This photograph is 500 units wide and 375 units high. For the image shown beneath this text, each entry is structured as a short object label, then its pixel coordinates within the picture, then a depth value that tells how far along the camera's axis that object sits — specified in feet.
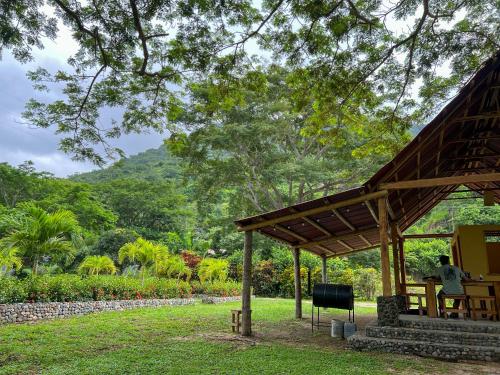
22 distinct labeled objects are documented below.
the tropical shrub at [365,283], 67.41
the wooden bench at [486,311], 23.69
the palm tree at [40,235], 33.53
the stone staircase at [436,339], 19.19
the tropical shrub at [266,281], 71.10
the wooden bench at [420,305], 29.75
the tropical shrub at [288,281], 69.51
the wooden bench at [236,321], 28.12
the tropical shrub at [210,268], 61.67
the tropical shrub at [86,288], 31.63
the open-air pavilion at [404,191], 23.48
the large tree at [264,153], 53.36
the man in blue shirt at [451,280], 25.34
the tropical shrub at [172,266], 54.85
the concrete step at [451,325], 20.51
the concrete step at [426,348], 18.84
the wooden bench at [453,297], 23.71
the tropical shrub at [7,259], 32.17
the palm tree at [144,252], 49.65
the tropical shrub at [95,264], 49.26
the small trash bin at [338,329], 26.78
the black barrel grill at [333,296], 27.71
